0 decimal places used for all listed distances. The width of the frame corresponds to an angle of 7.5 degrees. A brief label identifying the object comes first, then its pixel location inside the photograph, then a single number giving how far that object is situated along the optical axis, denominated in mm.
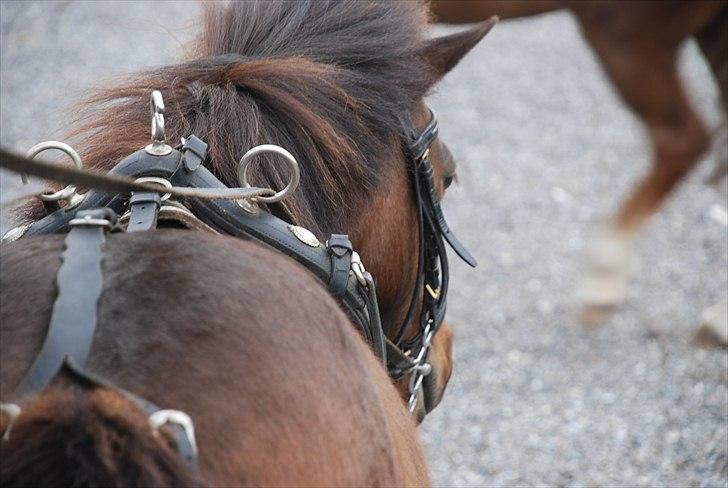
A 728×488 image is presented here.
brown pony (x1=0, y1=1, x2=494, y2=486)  4852
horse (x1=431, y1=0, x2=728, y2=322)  9471
